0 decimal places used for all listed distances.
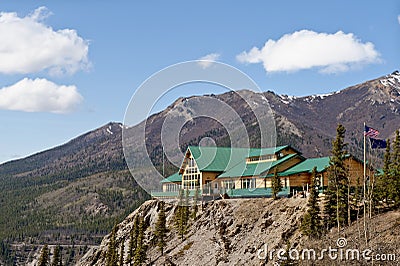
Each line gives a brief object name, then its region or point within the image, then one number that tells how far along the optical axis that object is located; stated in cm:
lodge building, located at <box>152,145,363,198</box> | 5984
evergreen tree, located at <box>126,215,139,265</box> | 6881
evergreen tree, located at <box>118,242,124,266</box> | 6831
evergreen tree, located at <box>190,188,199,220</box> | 6688
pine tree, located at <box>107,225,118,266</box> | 6975
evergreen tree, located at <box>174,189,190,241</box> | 6462
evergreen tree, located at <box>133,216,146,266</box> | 6291
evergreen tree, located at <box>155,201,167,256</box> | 6438
